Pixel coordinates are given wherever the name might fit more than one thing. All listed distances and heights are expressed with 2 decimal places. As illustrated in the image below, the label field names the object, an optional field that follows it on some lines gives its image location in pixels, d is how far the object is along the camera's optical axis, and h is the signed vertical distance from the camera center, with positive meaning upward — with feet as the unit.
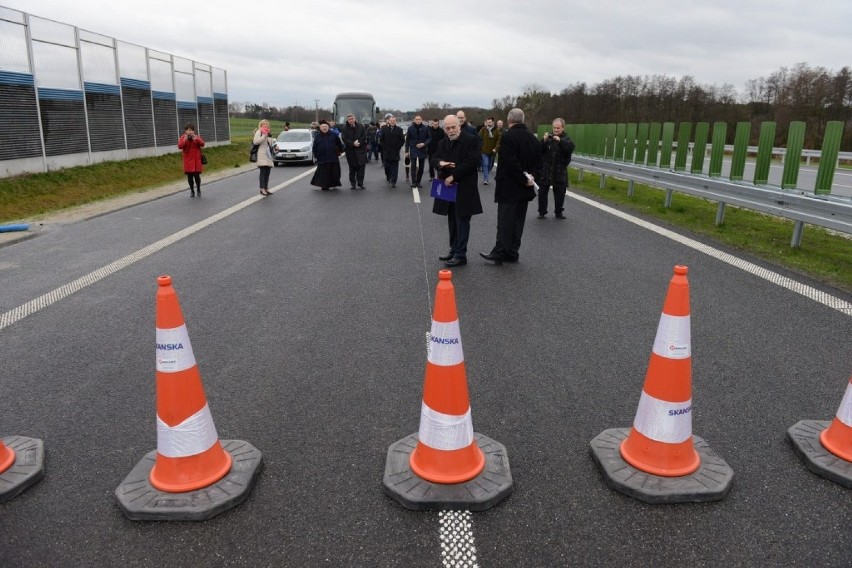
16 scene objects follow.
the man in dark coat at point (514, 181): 25.26 -1.95
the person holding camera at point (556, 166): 37.88 -1.94
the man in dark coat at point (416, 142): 56.49 -1.18
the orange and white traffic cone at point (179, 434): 9.72 -4.84
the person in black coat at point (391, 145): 56.85 -1.52
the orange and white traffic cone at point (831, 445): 10.17 -5.11
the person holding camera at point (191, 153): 49.26 -2.42
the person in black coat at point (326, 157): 53.57 -2.63
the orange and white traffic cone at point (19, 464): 9.77 -5.57
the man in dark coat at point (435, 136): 46.92 -0.48
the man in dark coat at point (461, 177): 25.41 -1.89
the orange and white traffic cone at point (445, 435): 9.98 -4.84
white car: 89.81 -3.35
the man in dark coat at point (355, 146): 54.24 -1.65
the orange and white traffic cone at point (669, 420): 10.09 -4.55
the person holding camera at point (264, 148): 50.67 -1.88
